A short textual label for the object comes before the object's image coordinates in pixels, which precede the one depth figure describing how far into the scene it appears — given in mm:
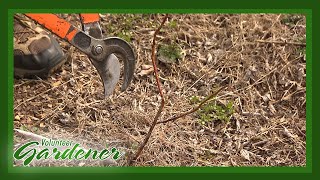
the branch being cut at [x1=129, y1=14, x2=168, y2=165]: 2586
